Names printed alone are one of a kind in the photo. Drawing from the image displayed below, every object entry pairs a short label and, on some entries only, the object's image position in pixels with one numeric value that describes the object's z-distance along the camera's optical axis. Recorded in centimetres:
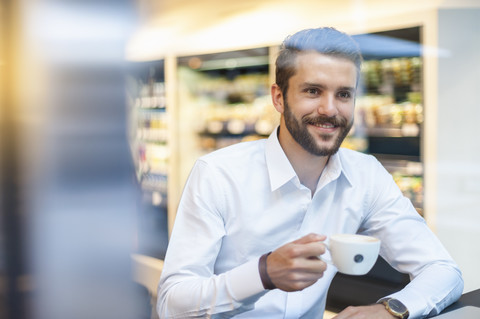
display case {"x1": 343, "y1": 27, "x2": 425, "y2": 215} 306
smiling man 128
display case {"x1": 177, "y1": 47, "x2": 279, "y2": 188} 402
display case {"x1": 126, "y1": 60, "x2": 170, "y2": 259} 451
